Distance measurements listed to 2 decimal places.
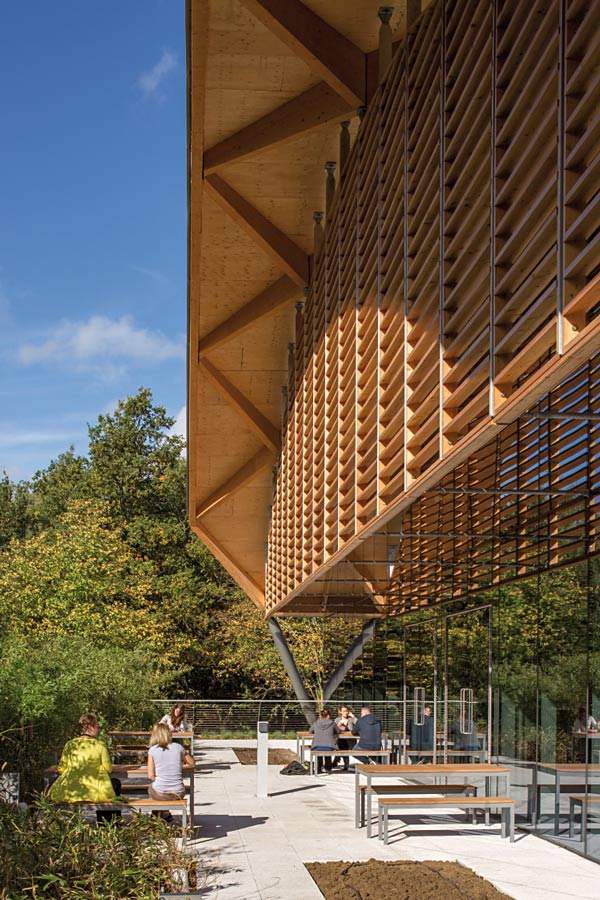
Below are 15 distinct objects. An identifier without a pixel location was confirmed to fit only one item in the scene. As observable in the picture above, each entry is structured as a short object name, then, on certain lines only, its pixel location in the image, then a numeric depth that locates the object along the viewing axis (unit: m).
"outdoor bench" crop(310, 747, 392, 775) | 20.28
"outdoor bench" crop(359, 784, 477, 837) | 14.12
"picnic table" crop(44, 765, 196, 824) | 13.41
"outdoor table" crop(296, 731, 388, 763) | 23.72
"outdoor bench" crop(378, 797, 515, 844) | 13.00
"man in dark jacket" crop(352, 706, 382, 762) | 20.92
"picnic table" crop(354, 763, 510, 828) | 13.98
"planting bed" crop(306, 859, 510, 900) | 9.93
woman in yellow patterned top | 10.70
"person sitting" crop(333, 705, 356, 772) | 24.39
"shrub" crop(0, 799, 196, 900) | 6.84
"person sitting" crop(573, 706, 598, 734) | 11.66
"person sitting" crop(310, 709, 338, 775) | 22.03
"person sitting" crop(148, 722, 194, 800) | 12.14
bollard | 17.81
